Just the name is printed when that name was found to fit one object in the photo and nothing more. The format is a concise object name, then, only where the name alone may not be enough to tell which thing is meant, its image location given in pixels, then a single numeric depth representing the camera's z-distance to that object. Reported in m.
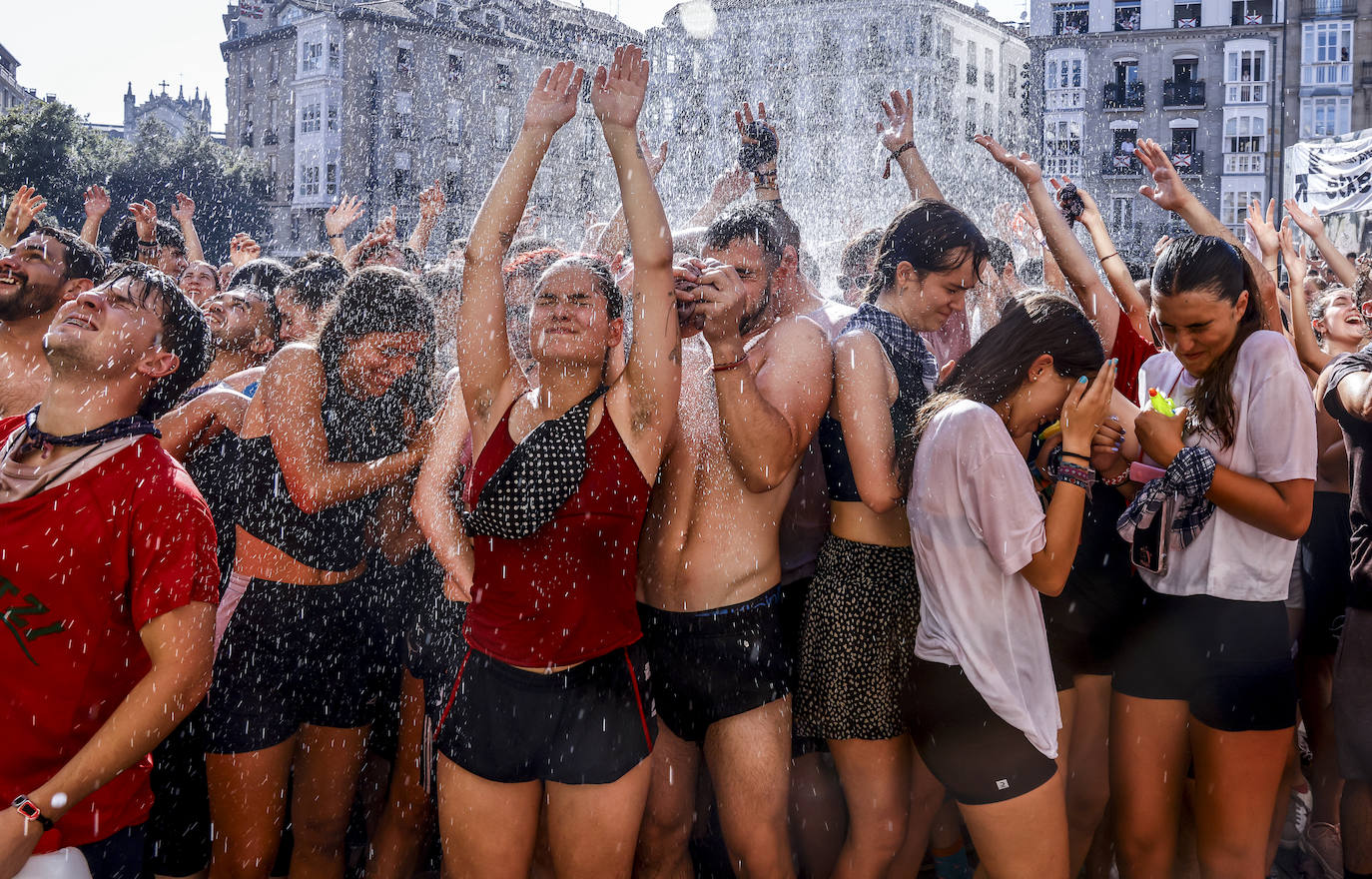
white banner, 13.68
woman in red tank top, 2.59
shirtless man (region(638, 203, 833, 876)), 2.79
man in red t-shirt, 2.26
